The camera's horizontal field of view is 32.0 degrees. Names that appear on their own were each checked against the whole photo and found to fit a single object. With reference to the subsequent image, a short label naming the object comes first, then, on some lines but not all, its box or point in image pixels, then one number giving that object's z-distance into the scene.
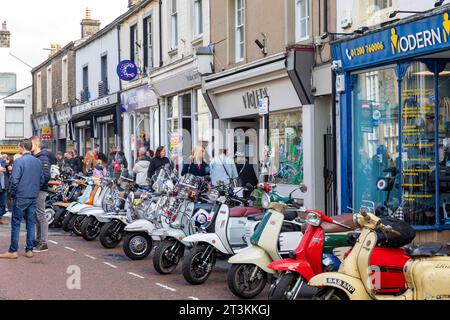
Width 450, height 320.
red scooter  7.89
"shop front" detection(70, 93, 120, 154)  31.59
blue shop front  12.80
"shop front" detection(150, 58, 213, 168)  22.95
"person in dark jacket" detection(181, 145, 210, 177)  17.95
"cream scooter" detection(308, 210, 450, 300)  7.32
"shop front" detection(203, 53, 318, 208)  16.69
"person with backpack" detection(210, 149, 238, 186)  17.19
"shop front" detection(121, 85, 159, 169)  27.42
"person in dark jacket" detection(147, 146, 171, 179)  18.00
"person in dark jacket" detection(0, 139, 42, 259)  12.86
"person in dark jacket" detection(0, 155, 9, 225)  19.61
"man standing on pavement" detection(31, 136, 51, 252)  13.59
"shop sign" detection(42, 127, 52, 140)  42.53
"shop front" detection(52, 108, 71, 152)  40.06
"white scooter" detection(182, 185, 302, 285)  10.30
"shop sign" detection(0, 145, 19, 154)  47.09
